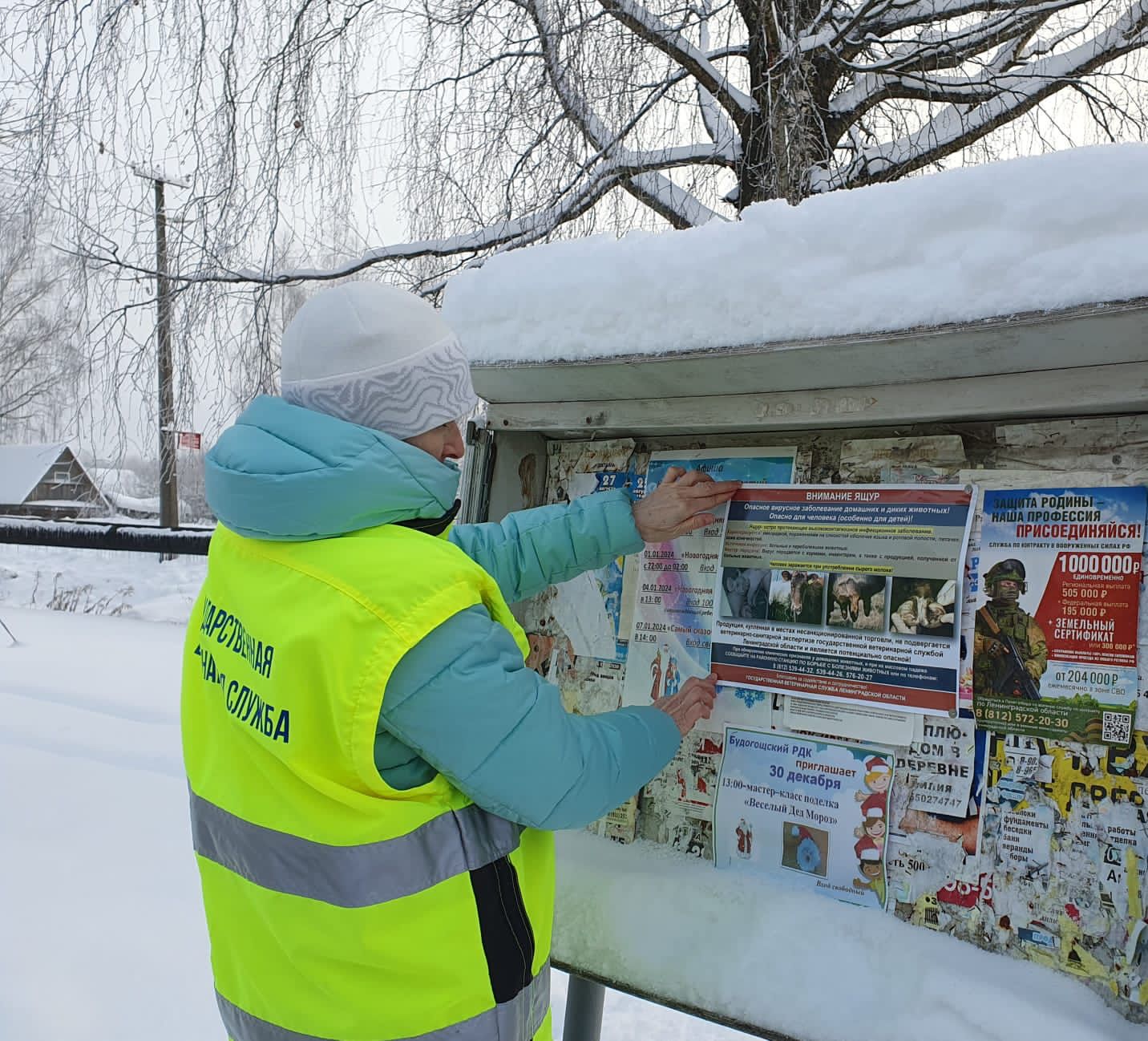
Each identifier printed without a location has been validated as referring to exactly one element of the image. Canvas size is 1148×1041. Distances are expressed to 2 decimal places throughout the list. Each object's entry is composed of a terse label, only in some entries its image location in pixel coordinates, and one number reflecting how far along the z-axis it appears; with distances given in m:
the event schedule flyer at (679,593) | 1.36
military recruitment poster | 1.05
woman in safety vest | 0.88
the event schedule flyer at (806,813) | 1.19
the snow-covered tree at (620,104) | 2.82
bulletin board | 1.05
